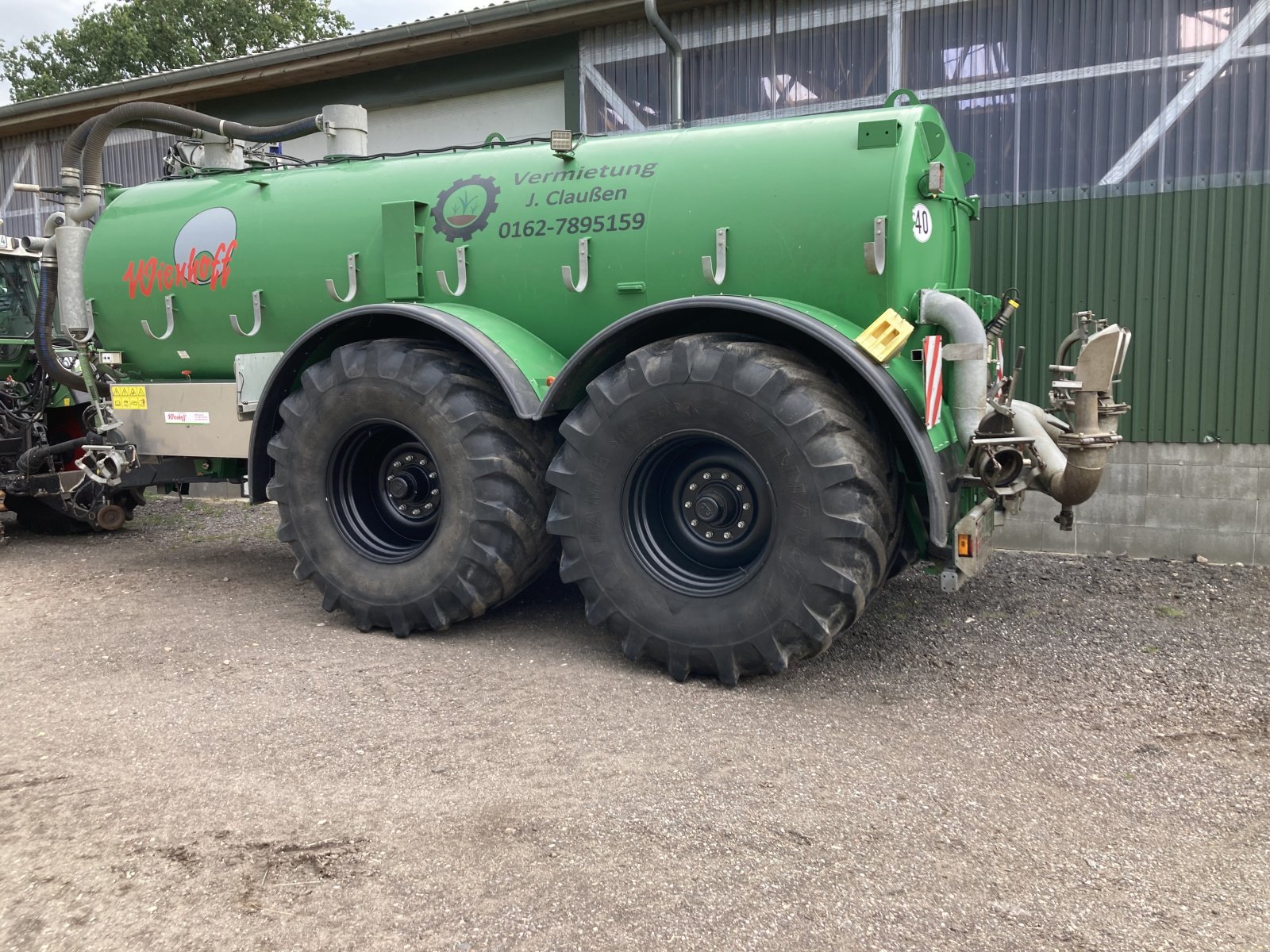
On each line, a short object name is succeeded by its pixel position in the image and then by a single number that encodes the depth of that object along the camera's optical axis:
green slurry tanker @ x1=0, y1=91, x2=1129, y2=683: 4.02
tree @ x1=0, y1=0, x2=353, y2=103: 26.20
